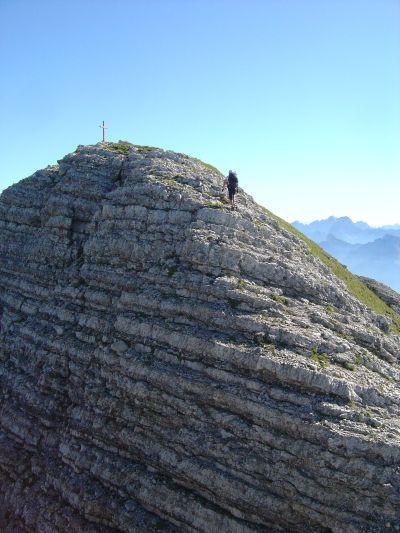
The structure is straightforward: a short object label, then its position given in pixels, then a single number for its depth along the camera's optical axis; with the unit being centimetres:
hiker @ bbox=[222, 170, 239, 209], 2505
